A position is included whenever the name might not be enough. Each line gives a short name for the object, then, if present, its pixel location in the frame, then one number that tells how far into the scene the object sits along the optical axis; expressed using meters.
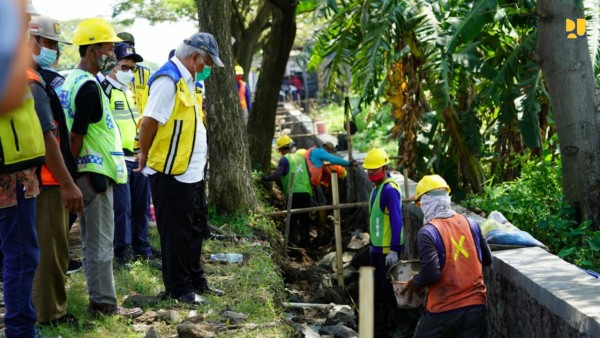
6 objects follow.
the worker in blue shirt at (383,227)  9.48
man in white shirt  6.78
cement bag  7.72
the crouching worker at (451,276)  6.41
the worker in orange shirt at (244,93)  17.20
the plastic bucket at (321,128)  22.53
